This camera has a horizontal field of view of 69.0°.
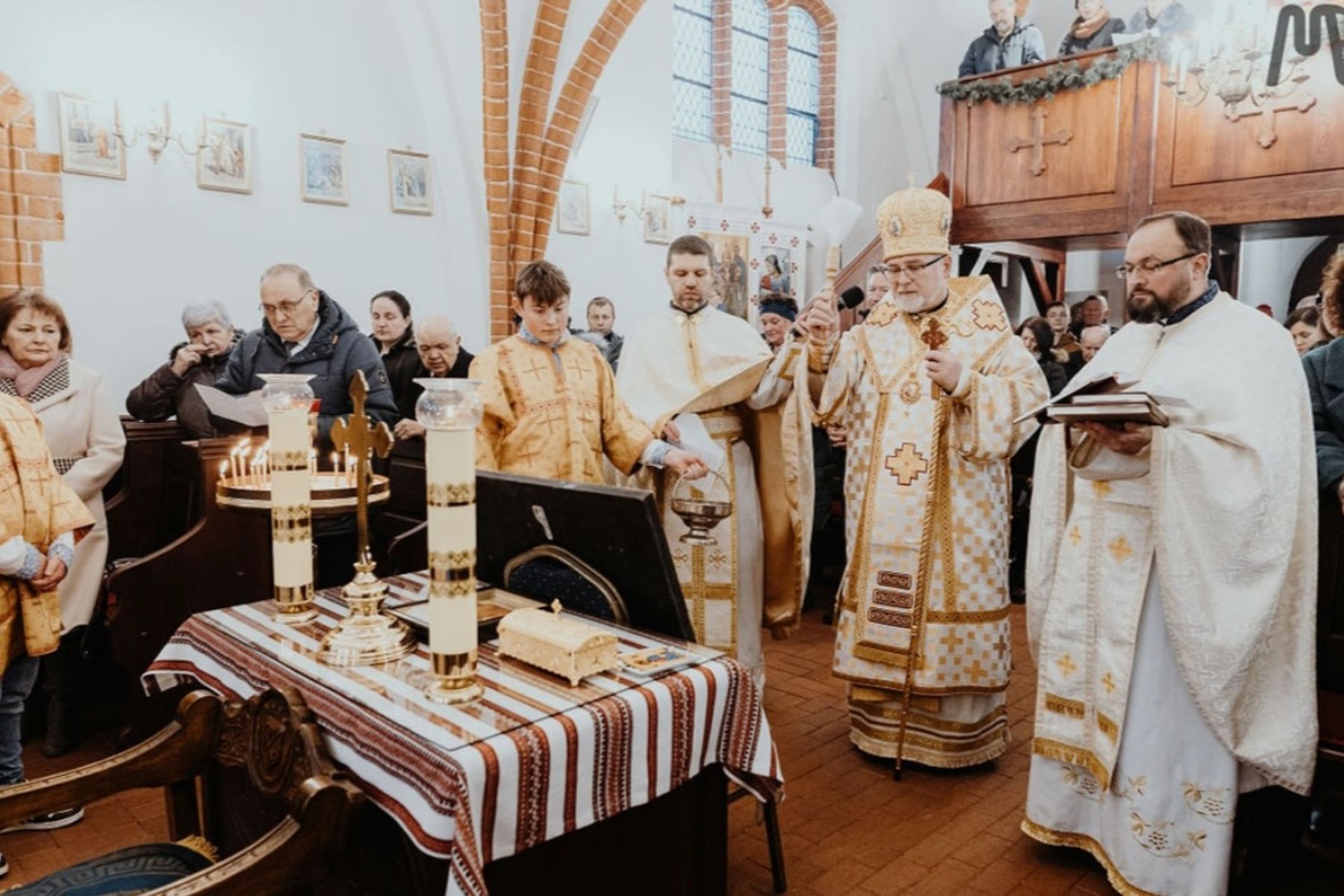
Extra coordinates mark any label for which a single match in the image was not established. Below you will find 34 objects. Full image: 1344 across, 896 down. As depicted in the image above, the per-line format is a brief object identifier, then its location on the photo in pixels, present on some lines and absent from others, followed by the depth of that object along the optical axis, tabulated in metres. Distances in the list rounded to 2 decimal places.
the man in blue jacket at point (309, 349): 3.86
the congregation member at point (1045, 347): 6.48
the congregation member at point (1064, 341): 7.43
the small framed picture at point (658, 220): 9.88
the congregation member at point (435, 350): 5.04
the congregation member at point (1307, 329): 4.50
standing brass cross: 2.04
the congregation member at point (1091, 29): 9.71
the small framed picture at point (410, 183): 7.45
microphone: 7.75
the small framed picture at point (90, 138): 5.69
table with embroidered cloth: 1.59
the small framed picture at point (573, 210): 9.00
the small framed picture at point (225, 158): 6.32
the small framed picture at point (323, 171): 6.88
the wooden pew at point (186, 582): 3.63
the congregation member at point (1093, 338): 8.23
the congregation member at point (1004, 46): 10.20
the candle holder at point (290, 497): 2.24
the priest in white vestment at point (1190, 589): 2.60
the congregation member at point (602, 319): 8.55
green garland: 8.38
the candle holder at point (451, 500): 1.74
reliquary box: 1.92
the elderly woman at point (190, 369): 4.90
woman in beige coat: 3.58
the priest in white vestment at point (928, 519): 3.57
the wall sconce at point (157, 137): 5.98
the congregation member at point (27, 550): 2.96
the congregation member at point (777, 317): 5.50
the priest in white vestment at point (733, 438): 3.75
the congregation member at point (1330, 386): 2.89
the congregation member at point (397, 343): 5.27
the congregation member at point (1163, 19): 8.84
